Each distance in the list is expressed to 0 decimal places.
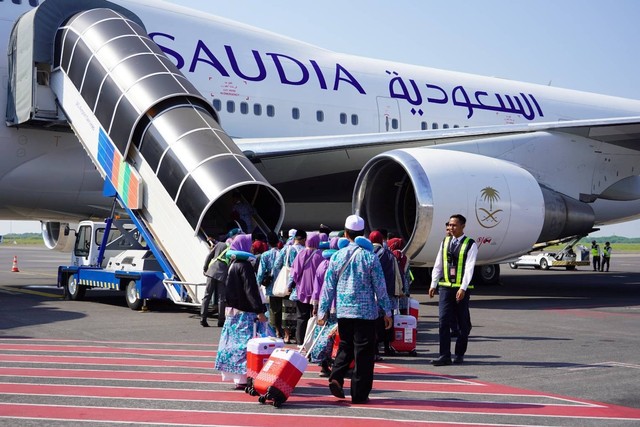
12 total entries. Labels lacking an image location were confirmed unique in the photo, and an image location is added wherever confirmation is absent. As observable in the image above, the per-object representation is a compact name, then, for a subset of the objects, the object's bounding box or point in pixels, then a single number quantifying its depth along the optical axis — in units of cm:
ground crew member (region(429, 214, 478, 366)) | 809
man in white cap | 621
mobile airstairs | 1112
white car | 3250
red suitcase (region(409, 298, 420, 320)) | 986
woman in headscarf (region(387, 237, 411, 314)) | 967
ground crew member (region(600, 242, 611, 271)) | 3095
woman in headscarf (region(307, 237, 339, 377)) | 737
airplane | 1328
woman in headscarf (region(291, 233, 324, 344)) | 869
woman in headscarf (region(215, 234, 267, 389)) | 658
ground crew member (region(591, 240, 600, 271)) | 3163
